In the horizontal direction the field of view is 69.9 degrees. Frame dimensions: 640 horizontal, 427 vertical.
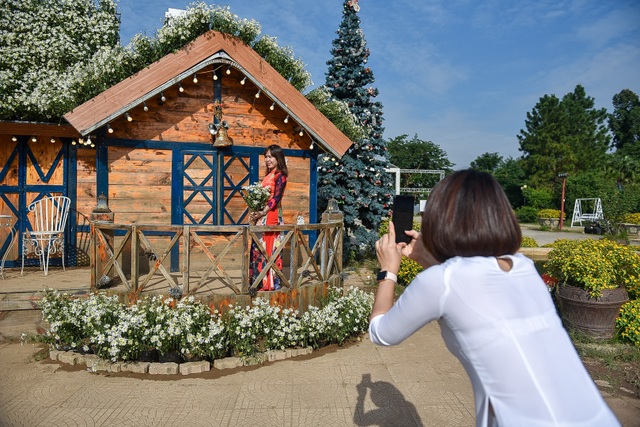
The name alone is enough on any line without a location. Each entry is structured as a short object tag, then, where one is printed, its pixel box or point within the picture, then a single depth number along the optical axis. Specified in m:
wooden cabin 8.07
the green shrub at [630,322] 6.08
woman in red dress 6.38
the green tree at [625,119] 57.91
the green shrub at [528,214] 37.00
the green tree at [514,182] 45.18
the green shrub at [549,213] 31.06
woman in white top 1.43
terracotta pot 6.18
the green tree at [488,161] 69.62
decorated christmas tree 13.91
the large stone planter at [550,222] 29.66
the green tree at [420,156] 60.94
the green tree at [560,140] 40.56
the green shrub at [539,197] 36.94
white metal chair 8.28
